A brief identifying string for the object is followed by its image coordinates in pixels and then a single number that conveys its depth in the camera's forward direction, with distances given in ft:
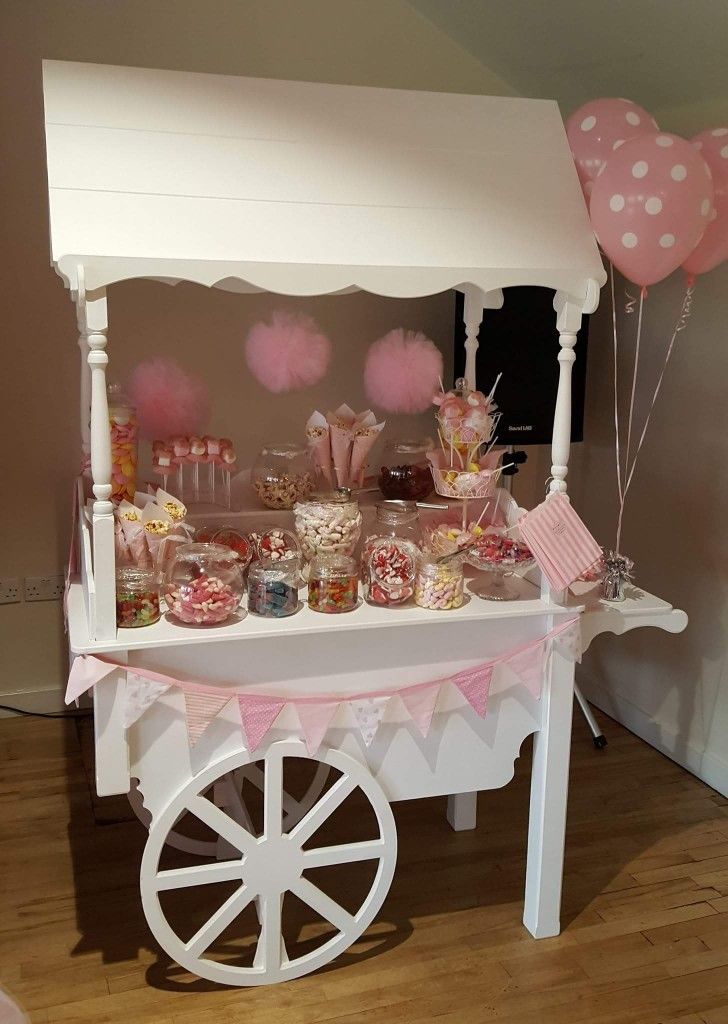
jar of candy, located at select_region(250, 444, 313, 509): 7.60
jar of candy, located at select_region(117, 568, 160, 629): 6.16
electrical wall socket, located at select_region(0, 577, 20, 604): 10.73
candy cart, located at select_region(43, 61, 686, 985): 5.99
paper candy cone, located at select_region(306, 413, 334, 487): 7.73
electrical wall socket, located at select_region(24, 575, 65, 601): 10.80
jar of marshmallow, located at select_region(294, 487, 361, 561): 6.88
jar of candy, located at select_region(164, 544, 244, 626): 6.20
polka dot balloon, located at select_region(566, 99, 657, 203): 7.17
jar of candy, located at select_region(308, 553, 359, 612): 6.54
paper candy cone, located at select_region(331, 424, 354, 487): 7.72
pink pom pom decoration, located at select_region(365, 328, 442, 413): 7.73
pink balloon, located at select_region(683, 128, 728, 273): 7.00
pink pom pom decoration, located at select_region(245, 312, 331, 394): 7.46
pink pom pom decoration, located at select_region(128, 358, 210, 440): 7.54
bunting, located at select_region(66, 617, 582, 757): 6.04
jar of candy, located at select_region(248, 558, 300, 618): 6.43
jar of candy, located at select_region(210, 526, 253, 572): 6.95
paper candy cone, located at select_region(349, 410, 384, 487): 7.72
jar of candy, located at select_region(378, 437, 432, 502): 7.82
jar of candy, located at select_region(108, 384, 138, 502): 7.10
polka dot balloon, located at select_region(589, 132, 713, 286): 6.52
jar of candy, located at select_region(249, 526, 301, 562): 6.75
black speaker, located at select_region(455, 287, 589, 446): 10.38
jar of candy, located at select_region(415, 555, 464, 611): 6.66
